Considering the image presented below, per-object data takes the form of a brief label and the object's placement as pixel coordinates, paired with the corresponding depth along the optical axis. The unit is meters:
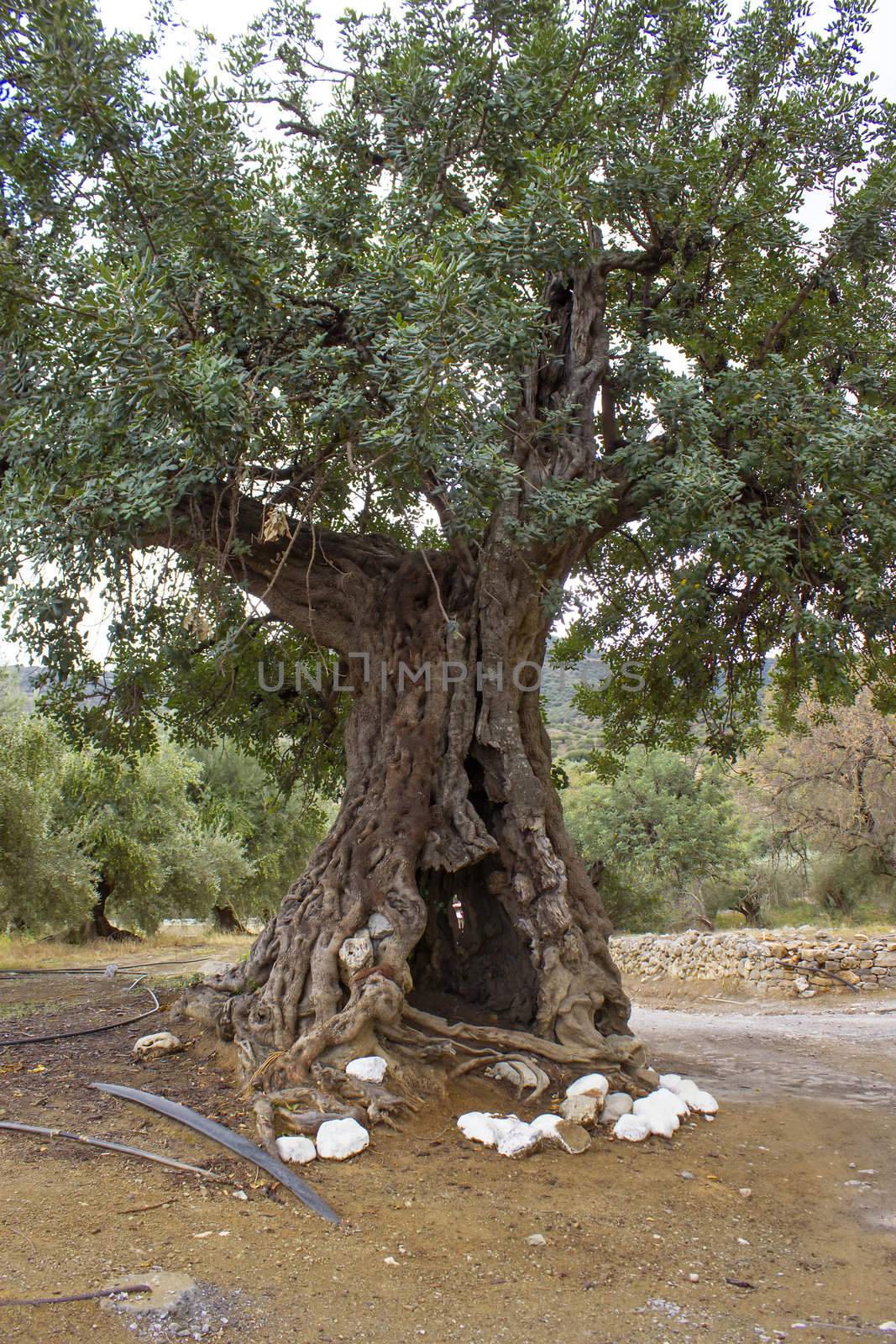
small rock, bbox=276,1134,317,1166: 4.43
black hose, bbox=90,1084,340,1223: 3.95
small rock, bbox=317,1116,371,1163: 4.48
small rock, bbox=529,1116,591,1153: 4.79
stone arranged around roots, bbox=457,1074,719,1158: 4.79
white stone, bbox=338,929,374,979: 5.43
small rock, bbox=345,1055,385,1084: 5.02
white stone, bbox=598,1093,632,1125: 5.27
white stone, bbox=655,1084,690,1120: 5.37
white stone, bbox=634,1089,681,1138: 5.16
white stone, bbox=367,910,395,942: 5.62
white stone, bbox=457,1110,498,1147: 4.80
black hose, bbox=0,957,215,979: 11.37
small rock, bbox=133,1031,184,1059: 5.93
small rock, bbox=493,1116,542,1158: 4.69
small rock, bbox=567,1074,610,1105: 5.29
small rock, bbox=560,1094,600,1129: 5.05
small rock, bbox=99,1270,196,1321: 2.92
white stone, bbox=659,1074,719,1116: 5.70
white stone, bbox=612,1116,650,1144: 5.09
